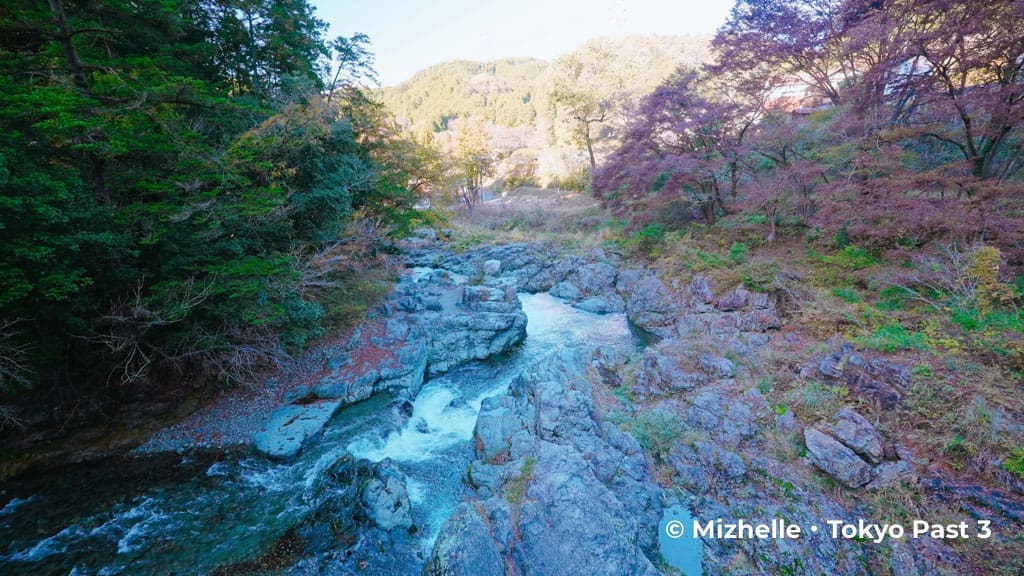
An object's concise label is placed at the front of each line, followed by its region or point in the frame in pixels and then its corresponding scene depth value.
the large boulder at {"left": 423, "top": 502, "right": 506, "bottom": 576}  4.70
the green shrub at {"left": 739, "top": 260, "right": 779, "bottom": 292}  11.28
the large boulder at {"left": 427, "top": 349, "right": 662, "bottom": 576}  4.71
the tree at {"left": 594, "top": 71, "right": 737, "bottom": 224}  14.60
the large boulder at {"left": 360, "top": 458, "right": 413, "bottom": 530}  5.91
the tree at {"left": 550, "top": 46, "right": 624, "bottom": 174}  29.70
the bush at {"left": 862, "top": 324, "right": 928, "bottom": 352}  6.77
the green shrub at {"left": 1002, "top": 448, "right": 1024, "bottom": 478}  4.61
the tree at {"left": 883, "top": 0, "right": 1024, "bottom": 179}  7.07
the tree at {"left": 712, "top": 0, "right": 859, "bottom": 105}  11.19
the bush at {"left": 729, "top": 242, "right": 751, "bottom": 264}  13.08
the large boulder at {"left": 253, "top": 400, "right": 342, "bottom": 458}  7.69
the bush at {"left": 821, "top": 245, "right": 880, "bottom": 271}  9.86
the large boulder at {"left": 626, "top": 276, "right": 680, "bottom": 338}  13.11
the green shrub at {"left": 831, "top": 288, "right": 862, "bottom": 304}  9.02
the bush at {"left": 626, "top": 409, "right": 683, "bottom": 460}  6.85
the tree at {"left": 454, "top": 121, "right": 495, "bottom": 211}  33.50
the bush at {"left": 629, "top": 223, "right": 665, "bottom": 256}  18.33
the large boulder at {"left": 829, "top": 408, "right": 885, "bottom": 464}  5.61
